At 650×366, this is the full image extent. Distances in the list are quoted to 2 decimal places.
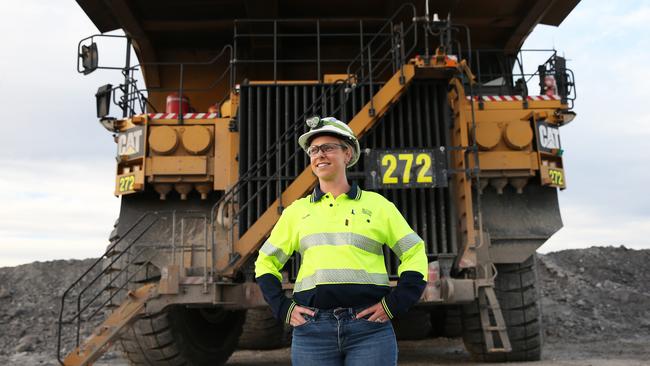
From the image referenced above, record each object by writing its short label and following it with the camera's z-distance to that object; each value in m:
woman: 2.35
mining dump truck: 5.47
